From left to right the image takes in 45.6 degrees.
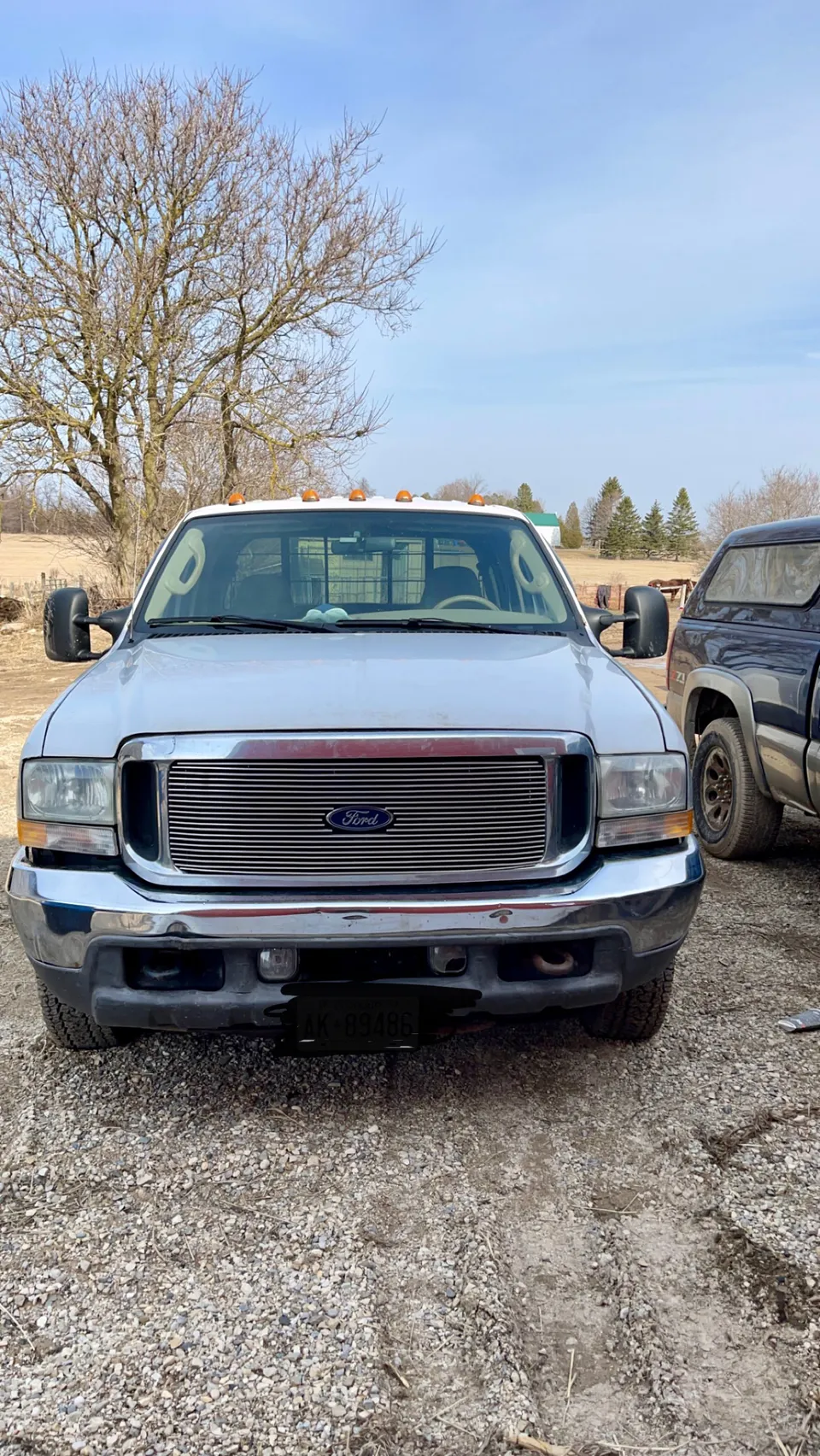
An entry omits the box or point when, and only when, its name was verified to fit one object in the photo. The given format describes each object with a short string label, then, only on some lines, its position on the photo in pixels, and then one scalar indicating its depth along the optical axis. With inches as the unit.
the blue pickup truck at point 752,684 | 191.8
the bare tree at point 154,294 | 643.5
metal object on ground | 138.3
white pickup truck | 101.3
